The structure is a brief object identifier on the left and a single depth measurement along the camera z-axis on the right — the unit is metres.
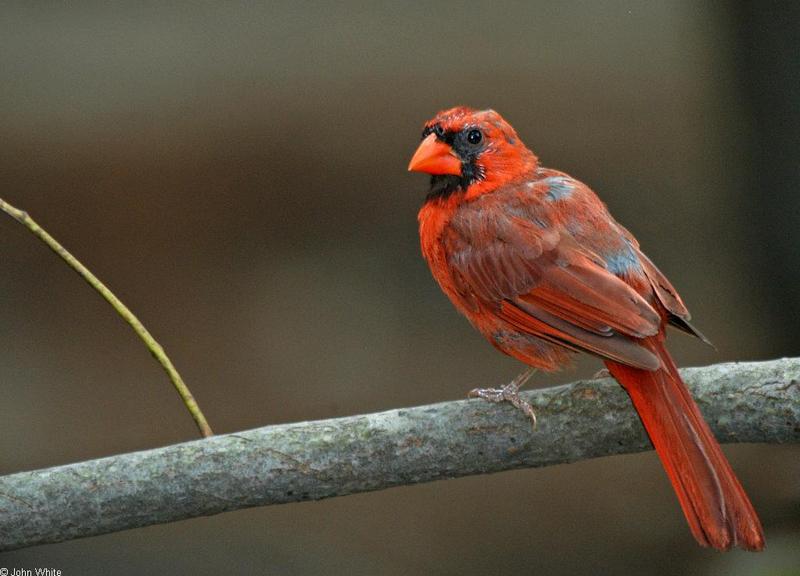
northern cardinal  5.62
